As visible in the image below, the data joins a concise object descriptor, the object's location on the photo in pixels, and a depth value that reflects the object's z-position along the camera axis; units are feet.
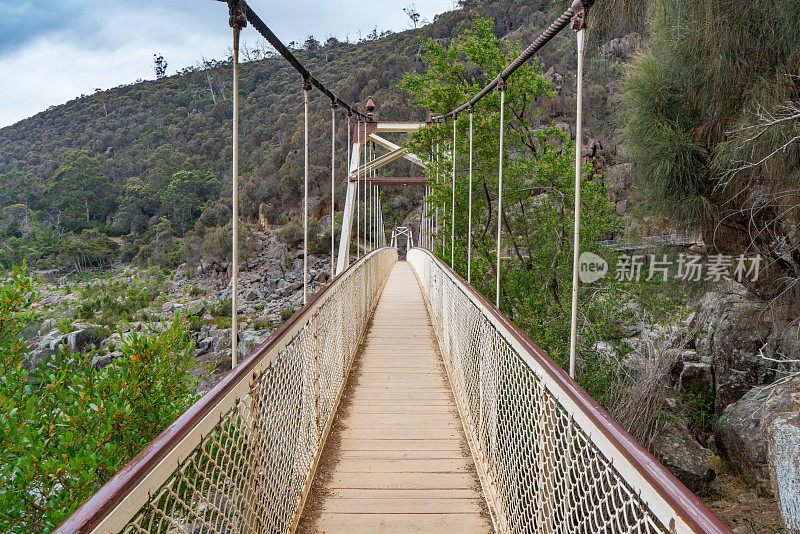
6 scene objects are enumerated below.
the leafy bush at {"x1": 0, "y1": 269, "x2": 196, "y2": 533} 8.00
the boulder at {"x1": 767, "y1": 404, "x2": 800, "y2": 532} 12.09
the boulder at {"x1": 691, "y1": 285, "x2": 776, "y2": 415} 20.27
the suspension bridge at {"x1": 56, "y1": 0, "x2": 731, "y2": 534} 3.15
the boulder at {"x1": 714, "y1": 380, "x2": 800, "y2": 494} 15.40
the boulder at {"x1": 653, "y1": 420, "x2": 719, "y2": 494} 17.10
